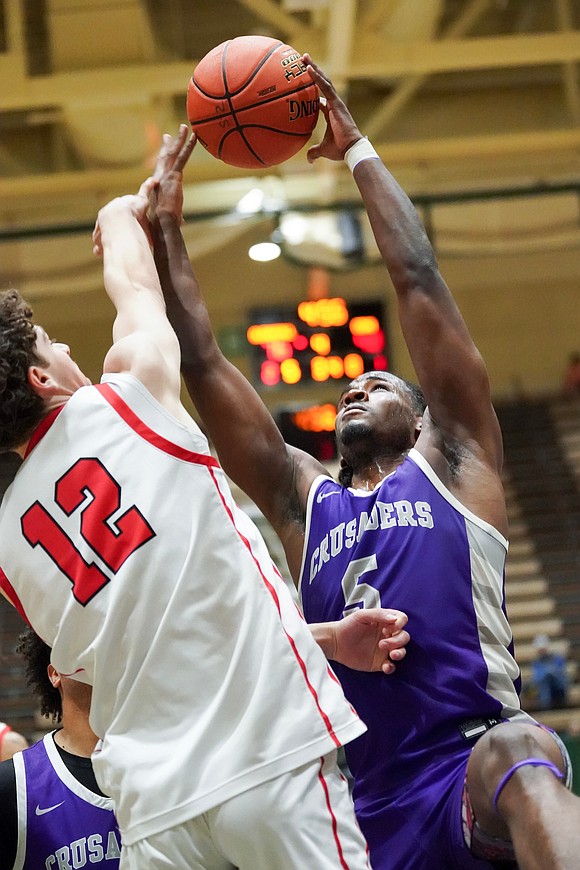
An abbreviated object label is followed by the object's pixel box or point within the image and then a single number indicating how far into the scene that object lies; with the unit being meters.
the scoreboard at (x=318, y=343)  13.76
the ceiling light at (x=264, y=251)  14.63
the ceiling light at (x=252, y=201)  13.66
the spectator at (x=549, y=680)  13.08
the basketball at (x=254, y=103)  4.18
